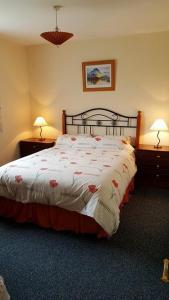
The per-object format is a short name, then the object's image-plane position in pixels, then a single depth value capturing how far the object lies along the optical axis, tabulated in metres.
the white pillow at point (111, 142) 3.73
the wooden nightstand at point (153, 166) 3.58
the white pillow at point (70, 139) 4.01
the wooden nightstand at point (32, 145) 4.34
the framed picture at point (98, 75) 4.00
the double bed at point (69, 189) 2.33
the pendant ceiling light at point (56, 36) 2.49
